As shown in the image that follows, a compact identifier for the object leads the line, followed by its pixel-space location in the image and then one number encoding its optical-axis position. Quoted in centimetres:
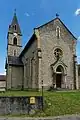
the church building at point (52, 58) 1382
